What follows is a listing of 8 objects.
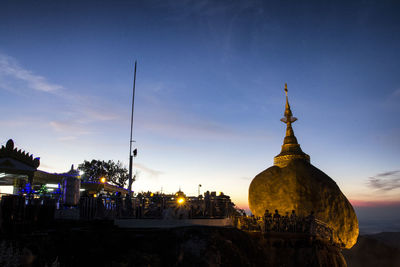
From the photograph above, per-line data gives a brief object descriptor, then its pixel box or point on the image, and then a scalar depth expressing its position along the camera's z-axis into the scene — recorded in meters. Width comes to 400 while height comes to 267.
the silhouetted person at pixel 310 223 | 18.86
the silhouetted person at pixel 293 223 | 19.28
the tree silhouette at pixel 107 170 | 49.56
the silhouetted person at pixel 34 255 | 8.73
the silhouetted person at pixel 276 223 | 19.55
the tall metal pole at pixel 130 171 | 20.56
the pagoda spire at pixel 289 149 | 32.61
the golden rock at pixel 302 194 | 26.12
